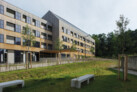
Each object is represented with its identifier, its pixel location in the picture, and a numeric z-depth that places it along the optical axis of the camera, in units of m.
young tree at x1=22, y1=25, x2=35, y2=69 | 16.48
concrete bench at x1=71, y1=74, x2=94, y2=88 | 6.48
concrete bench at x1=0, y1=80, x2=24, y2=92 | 6.00
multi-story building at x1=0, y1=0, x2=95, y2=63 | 27.15
